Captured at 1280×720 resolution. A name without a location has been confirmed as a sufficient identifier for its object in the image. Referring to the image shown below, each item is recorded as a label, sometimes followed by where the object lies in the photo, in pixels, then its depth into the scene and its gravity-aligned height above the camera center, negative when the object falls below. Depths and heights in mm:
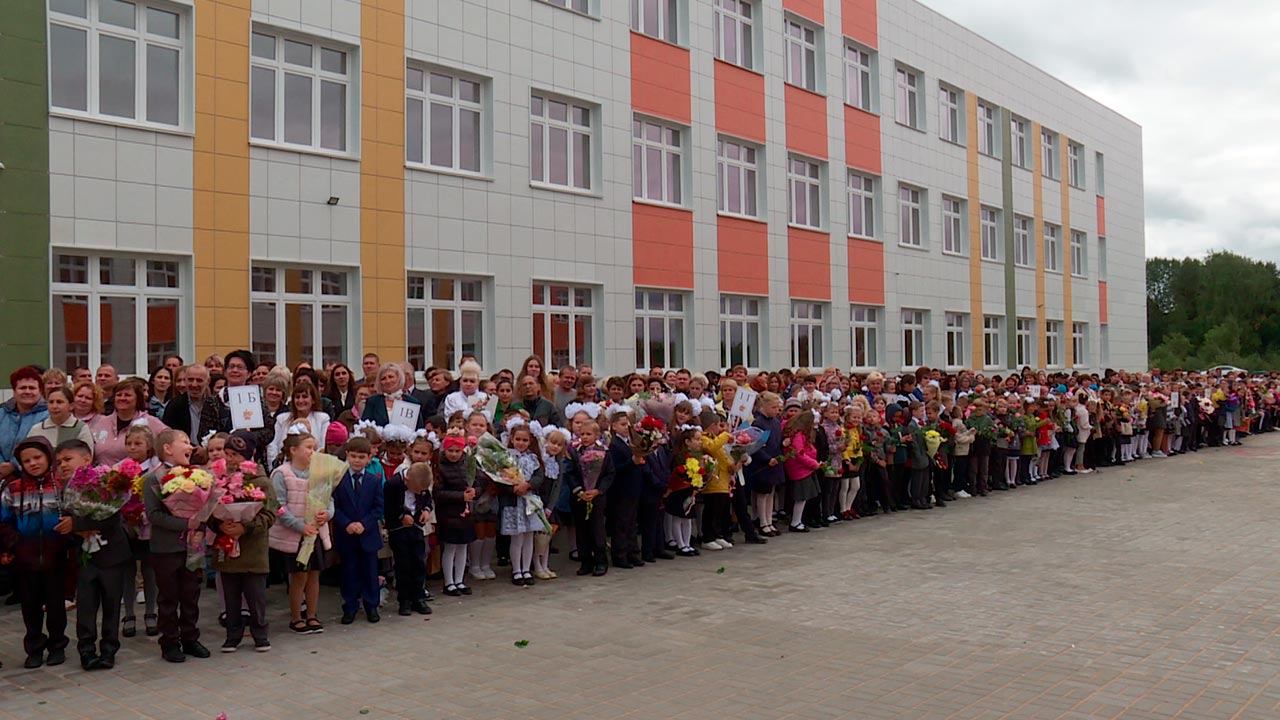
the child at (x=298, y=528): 8188 -1101
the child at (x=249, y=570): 7699 -1340
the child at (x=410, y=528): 8945 -1224
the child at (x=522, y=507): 10203 -1190
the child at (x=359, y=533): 8586 -1189
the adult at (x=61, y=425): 8234 -296
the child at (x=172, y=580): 7473 -1362
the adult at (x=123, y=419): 8773 -272
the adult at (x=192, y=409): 9781 -214
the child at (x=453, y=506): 9617 -1104
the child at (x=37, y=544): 7191 -1054
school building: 13633 +3410
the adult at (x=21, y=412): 8703 -201
